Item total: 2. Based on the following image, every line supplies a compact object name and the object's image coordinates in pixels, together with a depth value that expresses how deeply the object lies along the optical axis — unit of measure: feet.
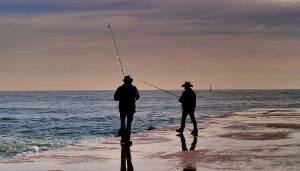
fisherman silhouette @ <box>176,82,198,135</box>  56.49
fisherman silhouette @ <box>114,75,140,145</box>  45.80
